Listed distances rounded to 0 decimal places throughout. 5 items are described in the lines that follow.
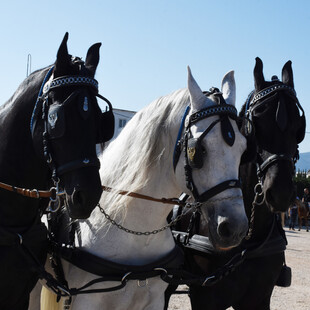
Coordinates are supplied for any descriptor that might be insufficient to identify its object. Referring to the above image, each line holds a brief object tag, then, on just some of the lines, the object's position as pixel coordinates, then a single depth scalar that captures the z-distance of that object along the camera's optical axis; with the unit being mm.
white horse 2883
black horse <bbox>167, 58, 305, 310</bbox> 3621
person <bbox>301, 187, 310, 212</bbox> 20930
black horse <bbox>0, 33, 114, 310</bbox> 2576
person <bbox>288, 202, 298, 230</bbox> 21178
